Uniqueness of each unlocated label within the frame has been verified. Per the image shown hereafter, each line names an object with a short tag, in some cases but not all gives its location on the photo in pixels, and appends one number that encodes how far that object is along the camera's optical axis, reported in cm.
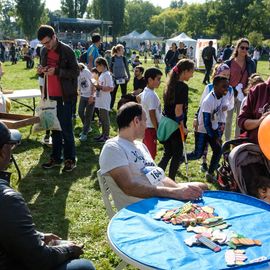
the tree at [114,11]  6988
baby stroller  351
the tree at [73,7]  6675
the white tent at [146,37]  5278
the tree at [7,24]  9062
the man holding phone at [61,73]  503
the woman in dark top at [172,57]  1443
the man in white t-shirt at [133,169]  291
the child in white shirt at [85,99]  737
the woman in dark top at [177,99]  457
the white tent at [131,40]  5366
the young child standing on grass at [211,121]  509
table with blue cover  203
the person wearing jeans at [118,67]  967
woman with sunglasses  675
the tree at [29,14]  5150
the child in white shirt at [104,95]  711
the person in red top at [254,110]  355
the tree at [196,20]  6856
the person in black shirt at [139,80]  788
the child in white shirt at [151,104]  485
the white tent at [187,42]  2675
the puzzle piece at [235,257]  199
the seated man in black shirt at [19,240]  180
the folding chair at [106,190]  312
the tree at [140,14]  10994
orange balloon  301
